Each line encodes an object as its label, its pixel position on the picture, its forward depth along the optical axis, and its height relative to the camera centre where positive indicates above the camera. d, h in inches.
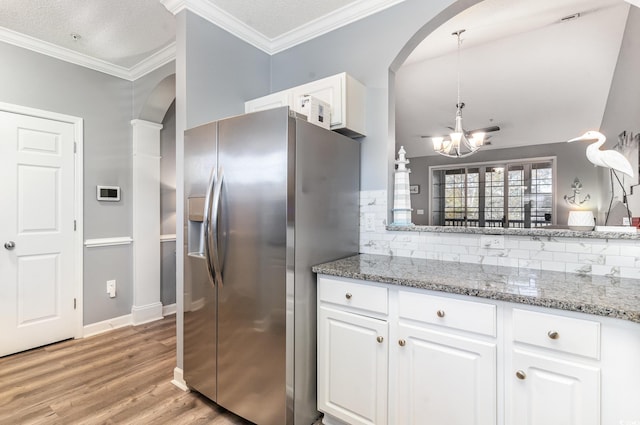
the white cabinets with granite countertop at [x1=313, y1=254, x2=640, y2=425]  41.7 -21.0
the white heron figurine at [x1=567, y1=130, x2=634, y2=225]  57.7 +10.3
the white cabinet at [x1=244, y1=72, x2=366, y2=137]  80.0 +30.5
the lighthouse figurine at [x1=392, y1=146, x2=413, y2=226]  83.5 +4.2
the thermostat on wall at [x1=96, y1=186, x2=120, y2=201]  123.1 +7.8
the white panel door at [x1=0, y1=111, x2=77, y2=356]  102.7 -6.8
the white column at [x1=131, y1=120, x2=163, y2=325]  131.6 -4.1
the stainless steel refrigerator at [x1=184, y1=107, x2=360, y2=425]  63.4 -8.8
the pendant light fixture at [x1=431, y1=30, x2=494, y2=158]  145.8 +35.5
